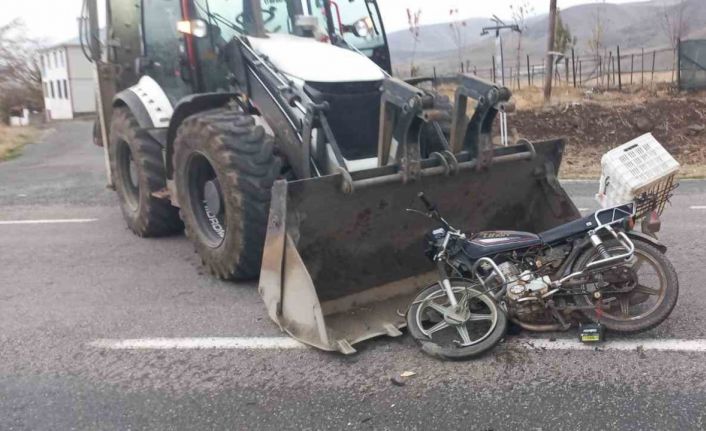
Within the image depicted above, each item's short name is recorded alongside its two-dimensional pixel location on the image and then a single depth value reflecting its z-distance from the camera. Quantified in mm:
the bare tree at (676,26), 32562
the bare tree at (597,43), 23828
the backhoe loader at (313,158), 4238
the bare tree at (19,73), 45094
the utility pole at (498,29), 15698
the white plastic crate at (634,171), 4297
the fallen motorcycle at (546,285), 3912
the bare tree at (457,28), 30211
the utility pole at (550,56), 17578
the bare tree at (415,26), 26914
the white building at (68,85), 51781
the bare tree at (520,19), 26261
